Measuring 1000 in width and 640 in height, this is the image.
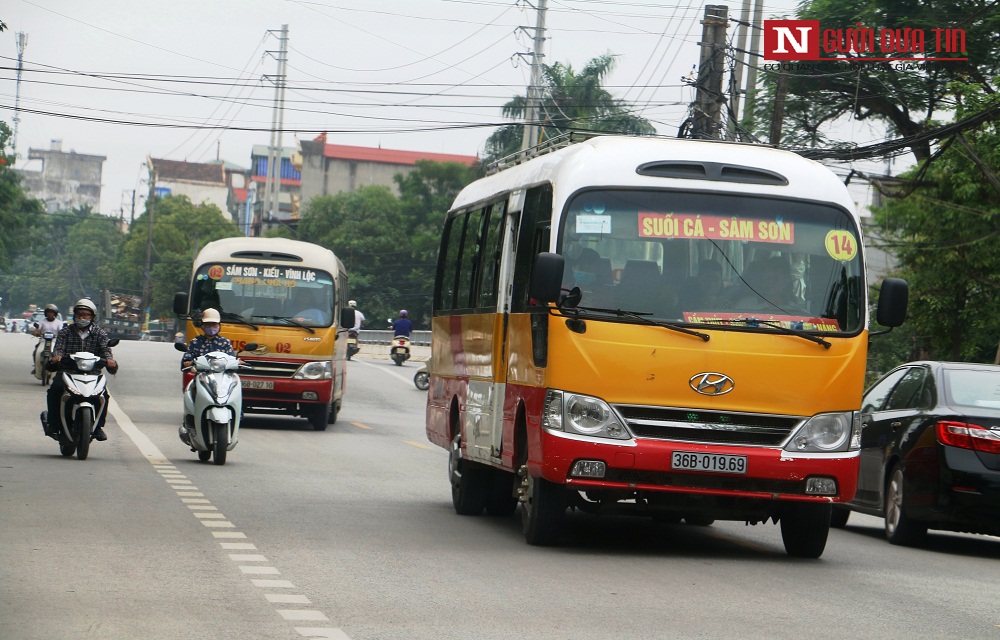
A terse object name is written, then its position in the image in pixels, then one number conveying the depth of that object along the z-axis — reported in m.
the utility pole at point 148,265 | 113.38
